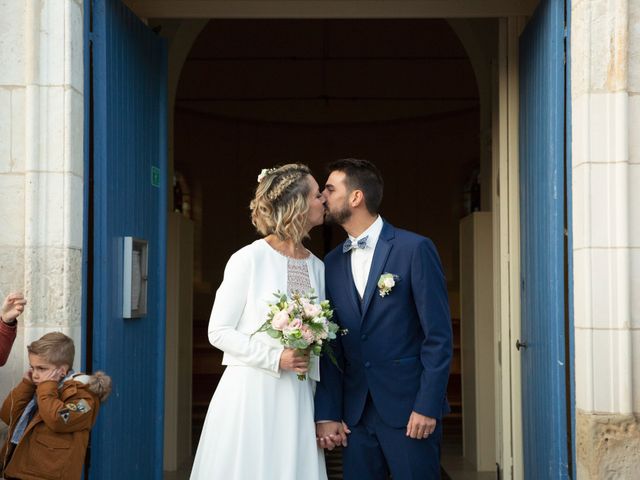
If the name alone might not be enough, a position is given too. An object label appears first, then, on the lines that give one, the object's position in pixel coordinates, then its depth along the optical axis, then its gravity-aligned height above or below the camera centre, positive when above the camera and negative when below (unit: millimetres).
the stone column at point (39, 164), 4574 +479
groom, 4230 -433
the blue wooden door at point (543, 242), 4785 +116
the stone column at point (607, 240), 4340 +106
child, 4152 -654
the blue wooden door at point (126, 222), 4996 +239
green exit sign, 6004 +551
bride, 4172 -492
